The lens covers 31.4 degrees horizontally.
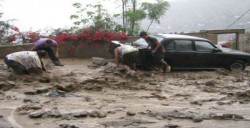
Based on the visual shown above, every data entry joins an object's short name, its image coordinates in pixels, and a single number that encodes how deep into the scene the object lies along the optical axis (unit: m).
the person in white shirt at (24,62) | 11.83
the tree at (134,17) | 20.27
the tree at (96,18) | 18.84
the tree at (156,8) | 20.98
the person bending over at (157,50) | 13.34
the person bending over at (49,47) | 13.16
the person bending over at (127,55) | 13.04
